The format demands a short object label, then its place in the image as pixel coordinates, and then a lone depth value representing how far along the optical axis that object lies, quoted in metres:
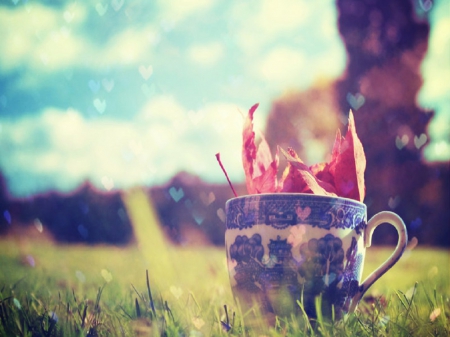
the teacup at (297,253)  0.30
